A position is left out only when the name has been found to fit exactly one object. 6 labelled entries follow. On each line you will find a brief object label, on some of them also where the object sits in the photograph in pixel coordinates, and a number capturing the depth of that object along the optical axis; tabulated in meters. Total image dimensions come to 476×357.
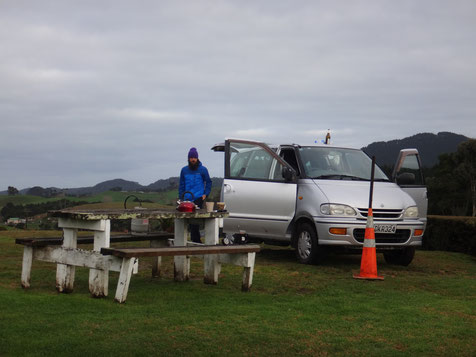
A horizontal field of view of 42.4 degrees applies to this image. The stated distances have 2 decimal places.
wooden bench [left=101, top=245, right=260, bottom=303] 6.84
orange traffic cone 9.45
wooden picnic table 7.20
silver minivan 10.38
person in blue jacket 10.58
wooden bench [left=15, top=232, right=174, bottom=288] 7.78
